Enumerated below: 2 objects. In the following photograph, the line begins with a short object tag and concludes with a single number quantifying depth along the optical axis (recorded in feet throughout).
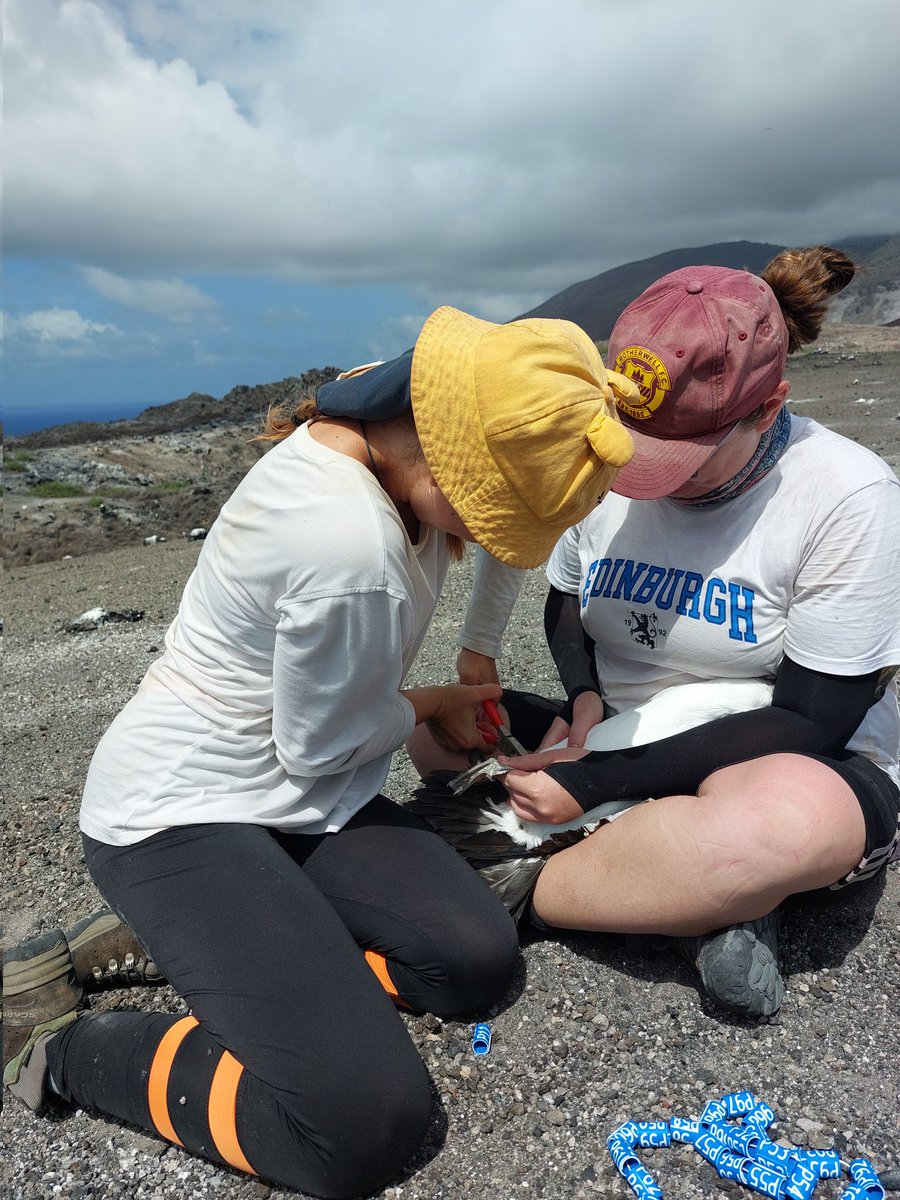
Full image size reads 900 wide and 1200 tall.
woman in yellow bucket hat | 5.16
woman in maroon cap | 5.77
